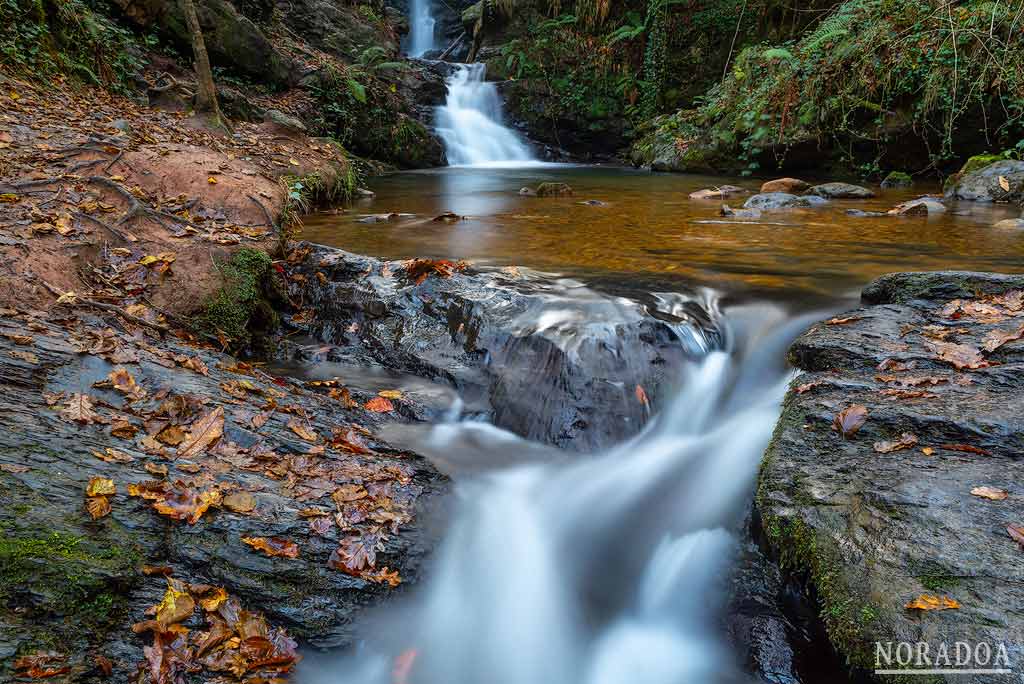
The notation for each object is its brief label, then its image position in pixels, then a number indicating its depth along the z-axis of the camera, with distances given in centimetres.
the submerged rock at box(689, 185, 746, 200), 1068
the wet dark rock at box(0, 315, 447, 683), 177
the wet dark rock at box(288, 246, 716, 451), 379
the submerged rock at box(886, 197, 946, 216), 839
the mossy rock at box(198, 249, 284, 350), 417
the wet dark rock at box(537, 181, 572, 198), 1090
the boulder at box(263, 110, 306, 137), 998
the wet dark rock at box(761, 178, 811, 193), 1086
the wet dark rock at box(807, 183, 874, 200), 1033
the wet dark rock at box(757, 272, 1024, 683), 194
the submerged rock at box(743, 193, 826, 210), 932
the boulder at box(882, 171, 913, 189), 1215
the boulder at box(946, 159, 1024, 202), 934
